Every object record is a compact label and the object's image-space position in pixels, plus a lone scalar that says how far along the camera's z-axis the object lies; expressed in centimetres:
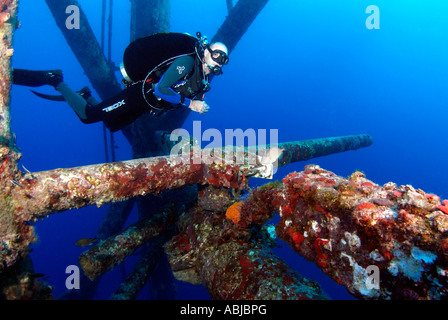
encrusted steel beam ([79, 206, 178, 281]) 295
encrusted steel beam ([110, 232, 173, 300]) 393
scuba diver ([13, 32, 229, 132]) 364
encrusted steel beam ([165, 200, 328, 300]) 197
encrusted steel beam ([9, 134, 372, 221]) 200
